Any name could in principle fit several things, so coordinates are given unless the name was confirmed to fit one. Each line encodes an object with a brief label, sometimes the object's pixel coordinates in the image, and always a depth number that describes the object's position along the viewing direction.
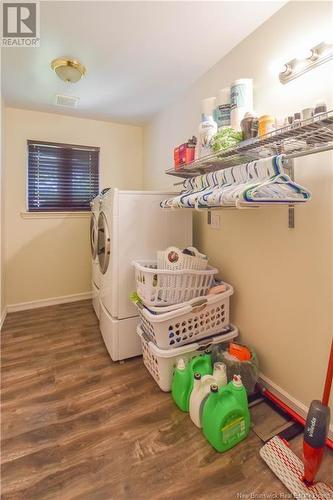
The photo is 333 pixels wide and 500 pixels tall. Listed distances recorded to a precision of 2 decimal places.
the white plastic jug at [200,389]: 1.36
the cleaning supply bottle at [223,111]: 1.60
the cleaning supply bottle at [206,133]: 1.60
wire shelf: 1.04
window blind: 3.01
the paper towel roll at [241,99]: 1.50
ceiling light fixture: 1.92
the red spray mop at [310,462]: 1.01
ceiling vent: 2.50
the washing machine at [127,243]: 1.88
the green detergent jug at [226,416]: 1.23
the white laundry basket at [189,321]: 1.57
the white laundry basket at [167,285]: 1.61
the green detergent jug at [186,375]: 1.47
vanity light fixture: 1.18
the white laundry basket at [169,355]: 1.59
